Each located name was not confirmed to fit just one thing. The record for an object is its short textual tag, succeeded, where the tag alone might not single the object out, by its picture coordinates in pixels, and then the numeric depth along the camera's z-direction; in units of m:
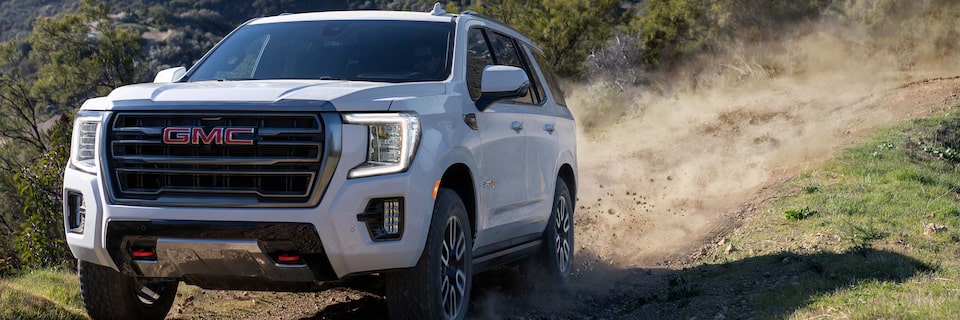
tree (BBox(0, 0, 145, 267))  28.59
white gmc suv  4.75
